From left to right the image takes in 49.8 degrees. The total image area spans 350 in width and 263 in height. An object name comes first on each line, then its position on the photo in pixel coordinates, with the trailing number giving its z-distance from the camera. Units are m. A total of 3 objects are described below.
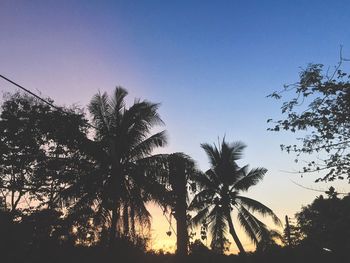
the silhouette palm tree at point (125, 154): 16.52
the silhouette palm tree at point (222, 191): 23.77
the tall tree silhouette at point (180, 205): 7.53
